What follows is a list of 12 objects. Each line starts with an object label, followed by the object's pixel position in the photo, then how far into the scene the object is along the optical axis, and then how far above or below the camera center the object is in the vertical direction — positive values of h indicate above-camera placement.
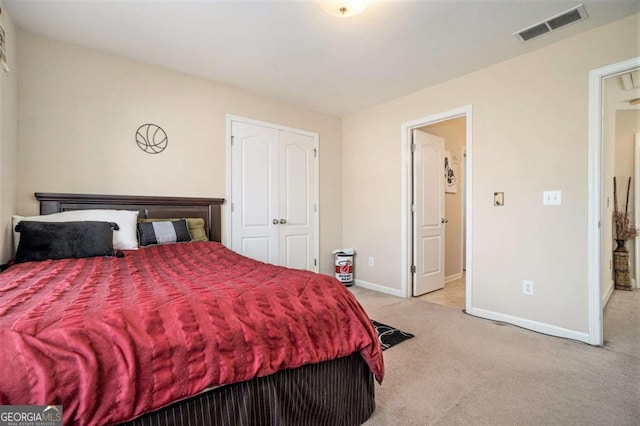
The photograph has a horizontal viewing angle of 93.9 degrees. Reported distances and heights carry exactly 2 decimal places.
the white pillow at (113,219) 2.20 -0.06
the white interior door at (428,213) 3.70 -0.02
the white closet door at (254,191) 3.42 +0.24
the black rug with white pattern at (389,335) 2.36 -1.04
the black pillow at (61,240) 1.95 -0.20
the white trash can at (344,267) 4.16 -0.78
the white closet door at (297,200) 3.82 +0.14
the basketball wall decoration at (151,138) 2.81 +0.70
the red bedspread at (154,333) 0.77 -0.39
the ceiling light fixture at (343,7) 1.87 +1.31
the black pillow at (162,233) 2.52 -0.19
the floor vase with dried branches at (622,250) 3.79 -0.50
